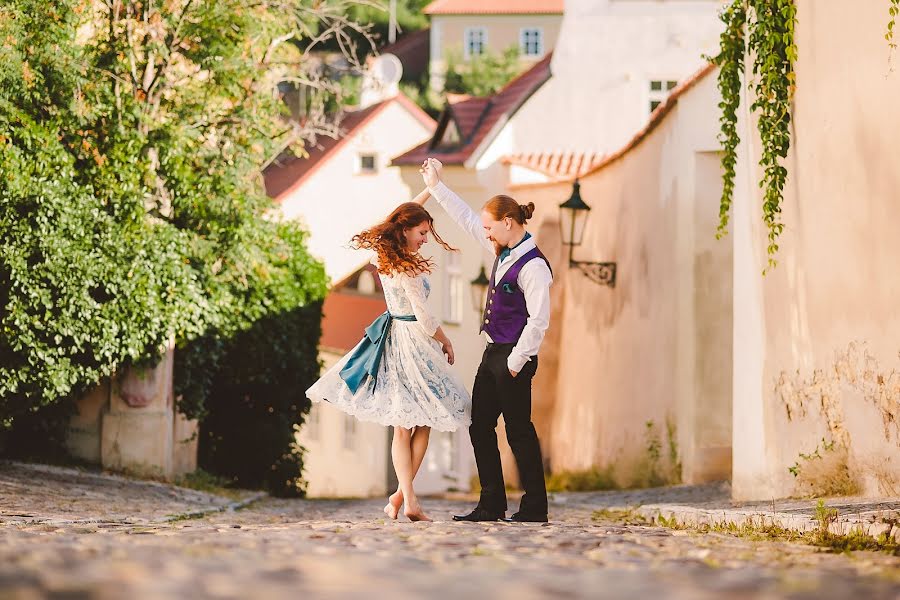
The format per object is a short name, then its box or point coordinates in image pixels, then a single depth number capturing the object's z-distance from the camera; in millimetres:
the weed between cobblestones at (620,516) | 10734
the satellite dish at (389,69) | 42500
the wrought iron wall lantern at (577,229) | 18453
